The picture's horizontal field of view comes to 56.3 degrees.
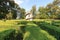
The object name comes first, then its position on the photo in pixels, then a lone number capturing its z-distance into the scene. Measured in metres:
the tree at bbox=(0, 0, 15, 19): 11.63
